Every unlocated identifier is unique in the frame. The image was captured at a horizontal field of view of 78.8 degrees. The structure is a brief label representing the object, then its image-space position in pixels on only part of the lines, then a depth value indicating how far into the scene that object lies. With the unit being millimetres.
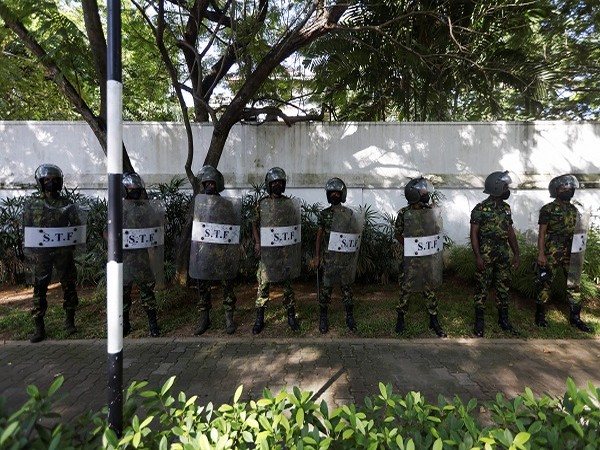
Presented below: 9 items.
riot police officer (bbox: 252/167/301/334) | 4457
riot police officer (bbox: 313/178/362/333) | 4508
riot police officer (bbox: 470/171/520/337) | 4426
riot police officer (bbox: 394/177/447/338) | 4320
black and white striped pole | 1740
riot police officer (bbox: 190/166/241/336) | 4367
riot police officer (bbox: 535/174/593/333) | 4608
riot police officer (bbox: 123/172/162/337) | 4270
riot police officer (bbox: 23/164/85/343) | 4240
